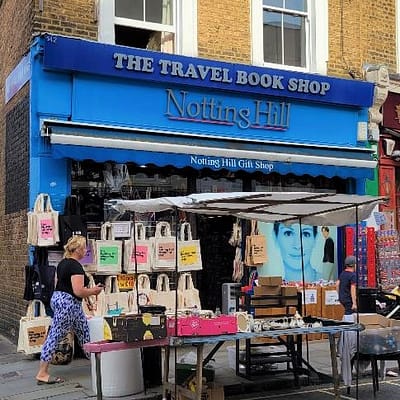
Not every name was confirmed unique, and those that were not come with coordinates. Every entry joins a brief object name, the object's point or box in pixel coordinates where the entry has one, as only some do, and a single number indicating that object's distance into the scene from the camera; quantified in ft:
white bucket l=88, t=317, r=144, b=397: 23.76
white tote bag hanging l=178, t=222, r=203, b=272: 32.53
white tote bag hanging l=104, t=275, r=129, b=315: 30.63
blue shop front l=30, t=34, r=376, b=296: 30.37
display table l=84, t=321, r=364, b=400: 20.06
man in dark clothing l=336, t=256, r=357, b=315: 30.99
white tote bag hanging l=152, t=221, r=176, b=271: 32.09
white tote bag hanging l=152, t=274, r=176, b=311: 31.71
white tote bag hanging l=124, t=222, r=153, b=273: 31.42
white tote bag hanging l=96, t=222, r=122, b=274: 30.73
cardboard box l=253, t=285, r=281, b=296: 26.02
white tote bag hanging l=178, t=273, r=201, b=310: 31.99
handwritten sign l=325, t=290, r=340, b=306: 35.09
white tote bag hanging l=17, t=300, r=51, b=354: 28.66
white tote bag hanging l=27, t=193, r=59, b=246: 29.07
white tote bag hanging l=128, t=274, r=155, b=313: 30.96
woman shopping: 24.38
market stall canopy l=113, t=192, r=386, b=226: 20.30
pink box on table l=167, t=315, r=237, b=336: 20.42
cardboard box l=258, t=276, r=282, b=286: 26.17
